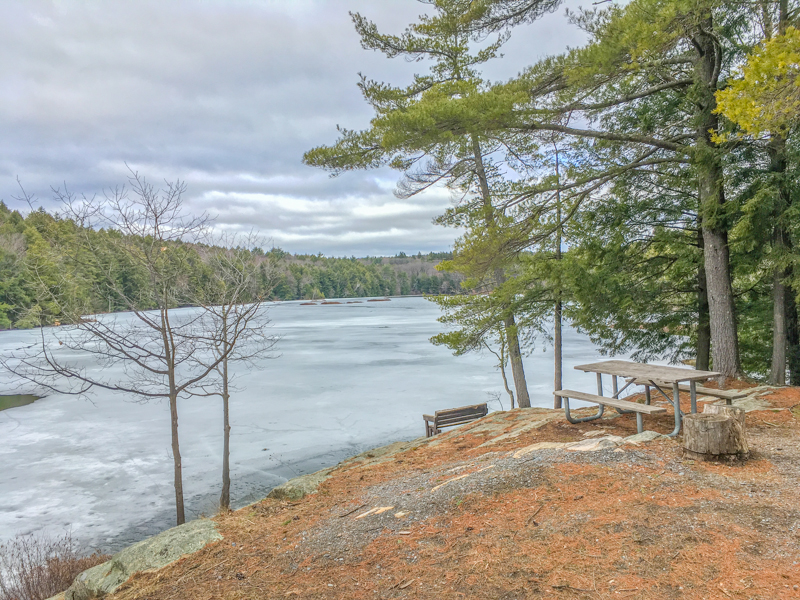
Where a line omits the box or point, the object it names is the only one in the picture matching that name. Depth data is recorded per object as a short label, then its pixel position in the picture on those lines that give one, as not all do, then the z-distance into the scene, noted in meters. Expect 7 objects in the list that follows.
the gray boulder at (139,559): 3.60
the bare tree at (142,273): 6.31
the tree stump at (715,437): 3.84
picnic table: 4.64
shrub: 4.98
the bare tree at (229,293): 7.41
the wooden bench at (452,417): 10.05
